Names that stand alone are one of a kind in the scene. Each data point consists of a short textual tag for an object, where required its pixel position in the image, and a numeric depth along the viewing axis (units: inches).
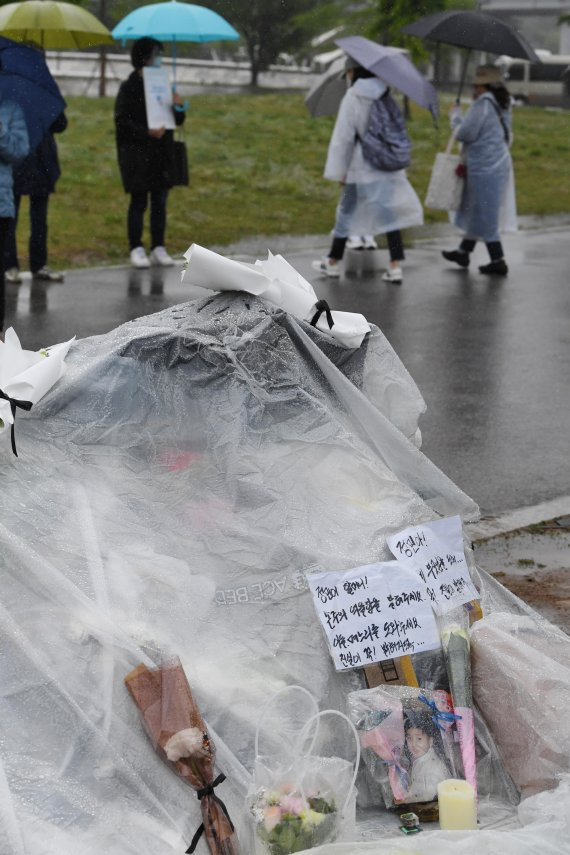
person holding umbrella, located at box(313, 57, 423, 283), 413.1
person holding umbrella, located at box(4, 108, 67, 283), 389.1
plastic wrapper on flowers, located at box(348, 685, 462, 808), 124.2
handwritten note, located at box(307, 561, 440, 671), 133.2
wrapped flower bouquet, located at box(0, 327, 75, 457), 138.8
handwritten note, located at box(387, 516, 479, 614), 141.6
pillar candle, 117.6
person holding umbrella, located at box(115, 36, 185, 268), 420.5
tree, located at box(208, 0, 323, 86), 1524.4
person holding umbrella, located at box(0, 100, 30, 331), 314.8
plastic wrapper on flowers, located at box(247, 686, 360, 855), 112.2
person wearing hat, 447.8
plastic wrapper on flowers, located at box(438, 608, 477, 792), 127.0
